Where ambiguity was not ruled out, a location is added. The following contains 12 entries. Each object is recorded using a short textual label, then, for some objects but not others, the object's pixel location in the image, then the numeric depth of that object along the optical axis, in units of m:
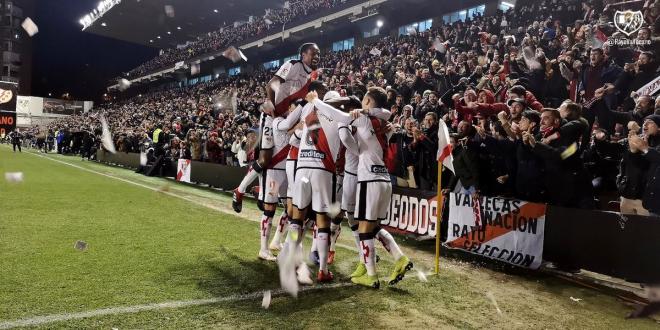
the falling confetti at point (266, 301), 4.49
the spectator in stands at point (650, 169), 5.89
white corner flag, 5.84
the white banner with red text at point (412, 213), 8.38
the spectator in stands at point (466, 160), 7.93
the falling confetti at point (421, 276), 5.82
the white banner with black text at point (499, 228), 6.74
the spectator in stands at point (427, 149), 9.14
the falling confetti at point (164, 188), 15.01
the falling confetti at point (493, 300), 4.78
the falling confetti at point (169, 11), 44.45
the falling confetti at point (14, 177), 15.10
